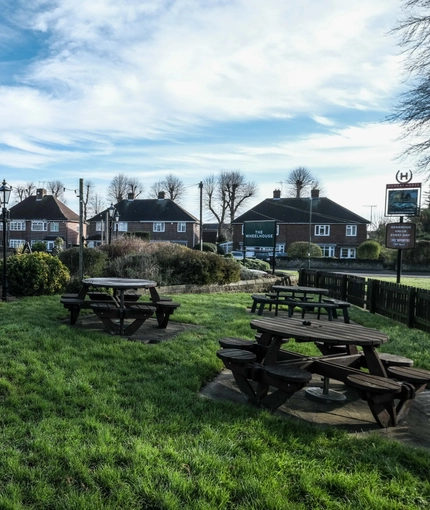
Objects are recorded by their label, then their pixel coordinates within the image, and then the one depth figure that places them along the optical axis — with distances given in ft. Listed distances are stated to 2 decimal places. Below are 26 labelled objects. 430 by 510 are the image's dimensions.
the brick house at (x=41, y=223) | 186.09
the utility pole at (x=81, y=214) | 39.70
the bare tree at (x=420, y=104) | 50.03
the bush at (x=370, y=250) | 143.43
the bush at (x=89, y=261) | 47.16
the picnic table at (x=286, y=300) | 32.01
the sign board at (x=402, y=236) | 54.80
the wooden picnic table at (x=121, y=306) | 22.86
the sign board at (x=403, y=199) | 58.49
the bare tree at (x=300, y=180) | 220.64
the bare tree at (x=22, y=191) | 251.60
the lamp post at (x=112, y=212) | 74.63
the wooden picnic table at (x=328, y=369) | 12.87
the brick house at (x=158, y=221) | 176.86
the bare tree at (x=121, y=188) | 241.35
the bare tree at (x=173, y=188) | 237.04
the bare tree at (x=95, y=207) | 252.95
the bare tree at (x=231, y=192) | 208.85
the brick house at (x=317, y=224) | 166.71
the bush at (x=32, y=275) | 35.29
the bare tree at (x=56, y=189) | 259.19
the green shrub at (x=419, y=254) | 138.21
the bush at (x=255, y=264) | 82.50
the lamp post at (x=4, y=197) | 37.25
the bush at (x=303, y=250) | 148.46
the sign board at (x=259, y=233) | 77.42
